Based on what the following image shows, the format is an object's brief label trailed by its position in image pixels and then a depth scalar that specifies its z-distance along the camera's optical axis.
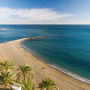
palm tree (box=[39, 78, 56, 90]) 12.10
